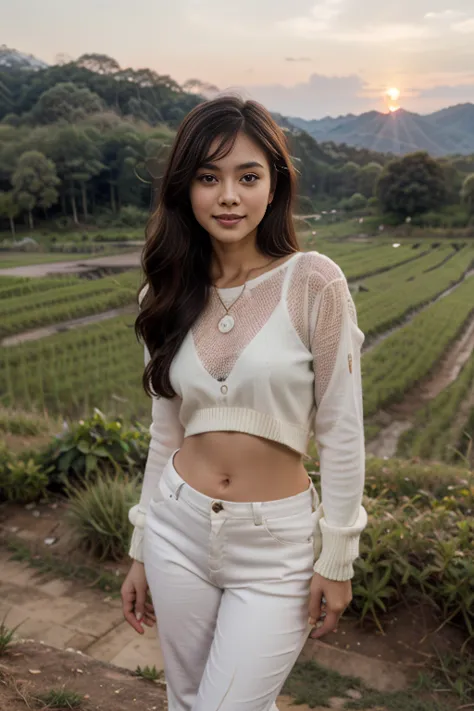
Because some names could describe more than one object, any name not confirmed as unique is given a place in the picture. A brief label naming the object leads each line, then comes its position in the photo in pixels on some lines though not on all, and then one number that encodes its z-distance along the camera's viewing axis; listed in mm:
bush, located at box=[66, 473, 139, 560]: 2502
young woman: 959
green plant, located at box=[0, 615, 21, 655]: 1758
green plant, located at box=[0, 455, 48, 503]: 2916
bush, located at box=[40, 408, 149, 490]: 2939
